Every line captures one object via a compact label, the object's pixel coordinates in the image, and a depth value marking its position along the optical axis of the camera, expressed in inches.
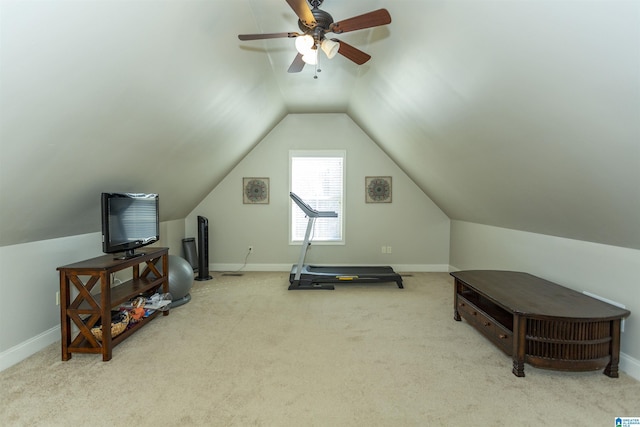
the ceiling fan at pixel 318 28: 77.7
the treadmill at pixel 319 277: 180.7
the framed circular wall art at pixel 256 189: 221.8
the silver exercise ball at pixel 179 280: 150.2
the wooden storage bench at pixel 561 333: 87.9
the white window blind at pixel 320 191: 223.8
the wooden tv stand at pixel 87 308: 99.1
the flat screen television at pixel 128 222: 108.3
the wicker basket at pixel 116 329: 103.2
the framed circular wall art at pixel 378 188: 221.6
